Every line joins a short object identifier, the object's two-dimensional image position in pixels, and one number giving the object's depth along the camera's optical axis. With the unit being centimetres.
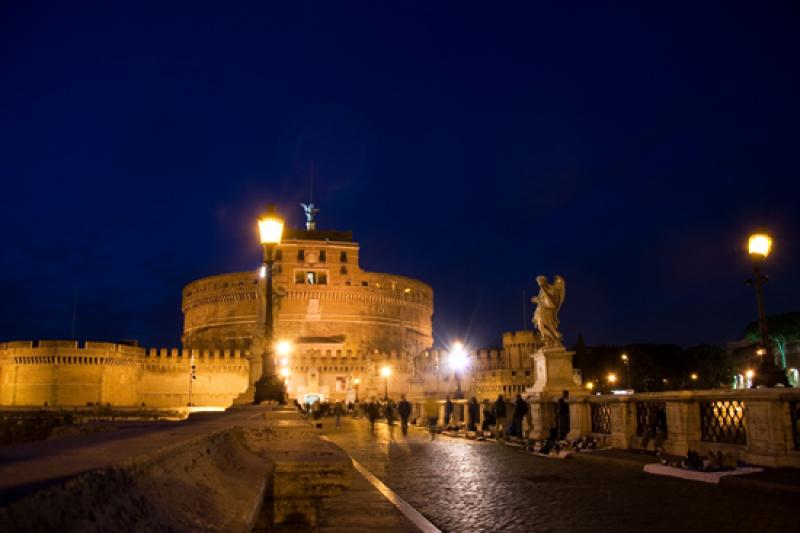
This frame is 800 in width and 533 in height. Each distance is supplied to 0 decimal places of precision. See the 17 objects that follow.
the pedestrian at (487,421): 2122
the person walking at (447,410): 2590
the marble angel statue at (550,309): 1766
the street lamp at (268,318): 1327
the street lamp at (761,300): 1285
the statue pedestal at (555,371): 1725
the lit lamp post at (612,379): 7139
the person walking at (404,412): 2425
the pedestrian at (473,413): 2331
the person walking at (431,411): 2536
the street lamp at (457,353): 4098
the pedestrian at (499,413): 1889
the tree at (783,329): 6544
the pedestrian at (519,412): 1794
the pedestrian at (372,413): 2559
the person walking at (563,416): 1627
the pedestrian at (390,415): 2511
